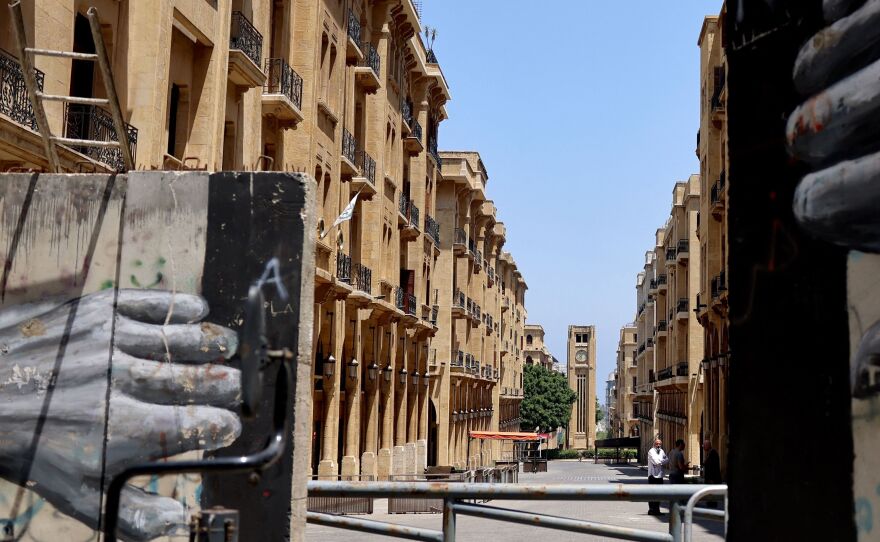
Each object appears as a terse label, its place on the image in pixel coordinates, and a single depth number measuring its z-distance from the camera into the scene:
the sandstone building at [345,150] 17.12
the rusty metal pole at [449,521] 6.14
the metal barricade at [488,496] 6.20
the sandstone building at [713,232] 41.06
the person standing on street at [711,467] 23.00
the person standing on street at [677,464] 22.27
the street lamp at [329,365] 30.06
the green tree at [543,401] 109.44
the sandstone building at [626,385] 151.62
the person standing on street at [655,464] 23.44
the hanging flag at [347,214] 23.75
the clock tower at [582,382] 165.50
